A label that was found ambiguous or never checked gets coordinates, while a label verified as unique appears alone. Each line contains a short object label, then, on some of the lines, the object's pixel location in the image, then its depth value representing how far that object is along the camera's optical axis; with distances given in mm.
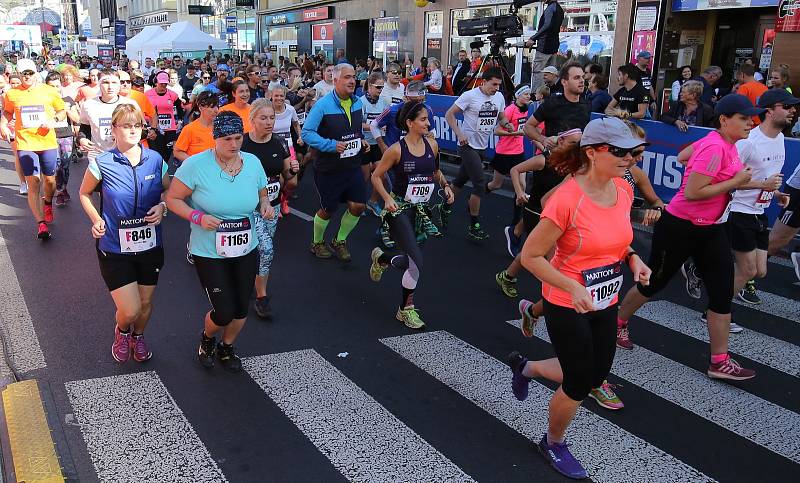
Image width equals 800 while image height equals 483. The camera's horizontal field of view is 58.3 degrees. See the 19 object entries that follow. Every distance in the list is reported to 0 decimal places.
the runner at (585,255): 3299
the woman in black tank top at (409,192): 5738
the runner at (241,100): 7910
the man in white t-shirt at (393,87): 11159
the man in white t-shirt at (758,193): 5367
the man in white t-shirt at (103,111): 7730
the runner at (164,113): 11031
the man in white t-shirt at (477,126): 8641
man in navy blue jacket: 7324
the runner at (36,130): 8305
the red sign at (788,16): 13898
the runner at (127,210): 4504
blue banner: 9547
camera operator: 11711
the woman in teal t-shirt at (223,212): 4387
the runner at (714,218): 4688
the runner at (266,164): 5777
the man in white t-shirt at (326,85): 13292
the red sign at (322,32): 34062
